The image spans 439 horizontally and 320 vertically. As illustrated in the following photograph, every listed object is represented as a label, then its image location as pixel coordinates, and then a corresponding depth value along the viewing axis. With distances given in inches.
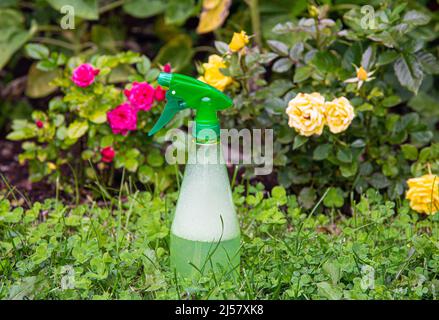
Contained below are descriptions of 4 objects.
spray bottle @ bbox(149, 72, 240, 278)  64.1
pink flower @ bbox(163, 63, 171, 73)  78.6
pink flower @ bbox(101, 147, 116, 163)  80.3
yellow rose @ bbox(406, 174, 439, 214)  75.4
